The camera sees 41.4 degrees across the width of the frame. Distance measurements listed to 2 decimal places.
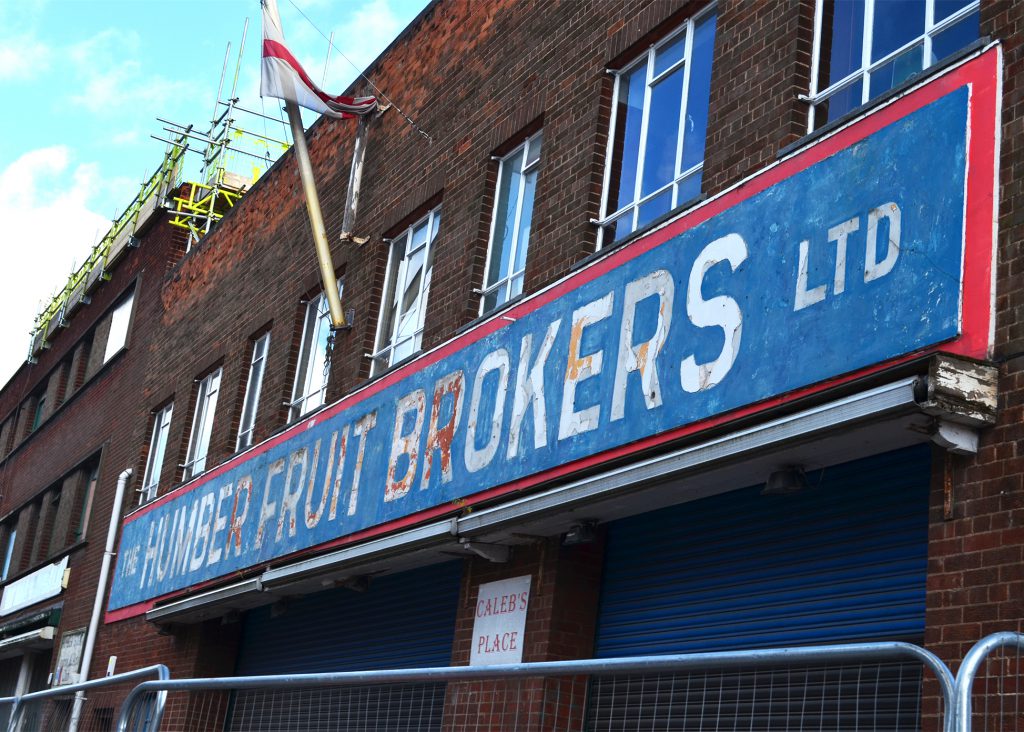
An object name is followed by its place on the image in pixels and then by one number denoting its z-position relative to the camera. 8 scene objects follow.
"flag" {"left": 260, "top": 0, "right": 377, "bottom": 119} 15.17
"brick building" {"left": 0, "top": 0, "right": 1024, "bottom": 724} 6.77
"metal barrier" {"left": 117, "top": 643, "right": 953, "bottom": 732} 4.68
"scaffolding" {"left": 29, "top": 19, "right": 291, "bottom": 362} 25.22
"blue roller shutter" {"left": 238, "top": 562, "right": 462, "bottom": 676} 11.91
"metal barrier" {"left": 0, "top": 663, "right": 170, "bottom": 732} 8.59
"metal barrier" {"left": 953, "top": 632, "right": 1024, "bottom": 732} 5.79
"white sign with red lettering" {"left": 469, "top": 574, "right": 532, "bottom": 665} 10.21
